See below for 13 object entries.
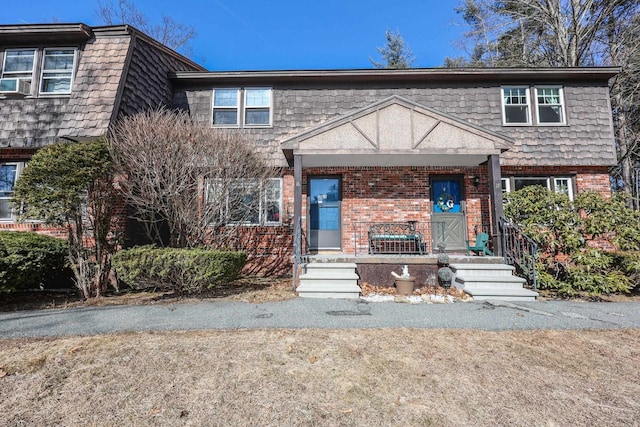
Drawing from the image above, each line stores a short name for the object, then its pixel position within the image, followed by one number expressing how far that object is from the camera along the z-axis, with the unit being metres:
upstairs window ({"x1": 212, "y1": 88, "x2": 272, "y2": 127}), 9.70
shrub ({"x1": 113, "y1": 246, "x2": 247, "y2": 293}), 5.52
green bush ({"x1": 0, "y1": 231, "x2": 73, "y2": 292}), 5.42
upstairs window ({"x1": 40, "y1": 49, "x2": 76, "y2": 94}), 8.38
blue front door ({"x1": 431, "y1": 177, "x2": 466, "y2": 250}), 9.09
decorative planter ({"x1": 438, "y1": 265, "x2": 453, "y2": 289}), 6.93
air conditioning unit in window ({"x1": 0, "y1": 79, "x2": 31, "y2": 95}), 8.09
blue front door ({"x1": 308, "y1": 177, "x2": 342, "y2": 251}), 9.20
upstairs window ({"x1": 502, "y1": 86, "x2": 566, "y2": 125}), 9.38
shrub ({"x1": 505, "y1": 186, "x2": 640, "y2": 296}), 6.18
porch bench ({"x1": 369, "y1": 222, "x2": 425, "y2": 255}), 8.55
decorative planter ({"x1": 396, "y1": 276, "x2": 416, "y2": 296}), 6.61
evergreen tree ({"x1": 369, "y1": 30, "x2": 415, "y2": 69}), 23.16
